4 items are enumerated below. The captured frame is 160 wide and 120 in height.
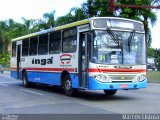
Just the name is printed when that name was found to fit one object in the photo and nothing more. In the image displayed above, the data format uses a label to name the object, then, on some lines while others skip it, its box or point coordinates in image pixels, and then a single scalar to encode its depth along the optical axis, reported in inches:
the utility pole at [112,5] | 863.6
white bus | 582.2
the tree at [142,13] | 1391.7
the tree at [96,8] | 1425.9
